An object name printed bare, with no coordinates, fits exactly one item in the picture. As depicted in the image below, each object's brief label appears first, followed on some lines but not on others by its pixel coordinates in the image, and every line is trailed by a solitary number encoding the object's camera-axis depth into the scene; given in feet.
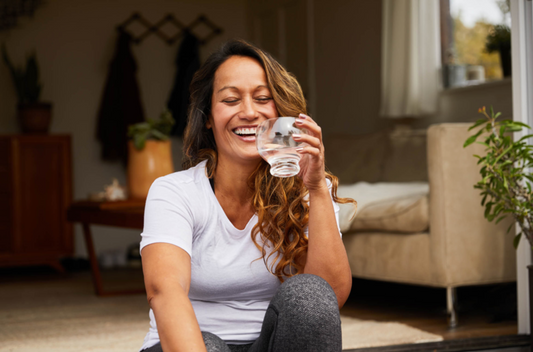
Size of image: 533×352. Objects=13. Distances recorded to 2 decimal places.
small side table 8.83
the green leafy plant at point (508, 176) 6.33
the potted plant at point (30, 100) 13.92
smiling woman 3.50
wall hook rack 16.29
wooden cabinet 13.41
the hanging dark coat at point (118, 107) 15.56
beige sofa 7.45
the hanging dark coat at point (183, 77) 16.15
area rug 6.74
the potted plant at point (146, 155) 10.03
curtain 11.56
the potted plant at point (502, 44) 10.08
